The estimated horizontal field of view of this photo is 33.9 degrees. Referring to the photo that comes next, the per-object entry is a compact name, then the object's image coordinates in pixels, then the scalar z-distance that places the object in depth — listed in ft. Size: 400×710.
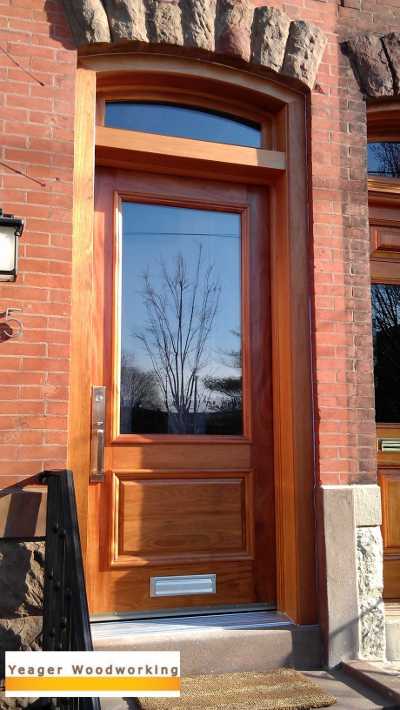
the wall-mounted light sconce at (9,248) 9.75
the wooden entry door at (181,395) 11.33
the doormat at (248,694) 9.03
